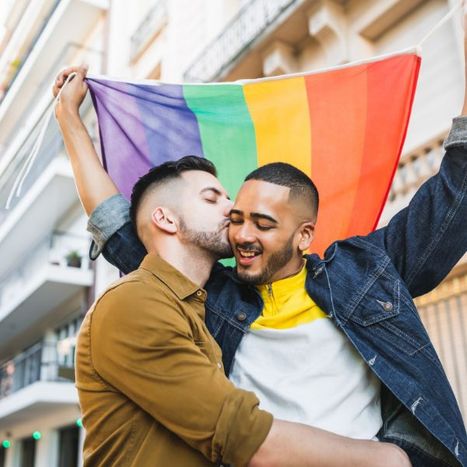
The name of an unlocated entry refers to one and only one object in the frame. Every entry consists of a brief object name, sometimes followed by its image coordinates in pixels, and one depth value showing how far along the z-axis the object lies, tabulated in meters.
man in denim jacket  1.92
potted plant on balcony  14.44
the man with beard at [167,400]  1.58
